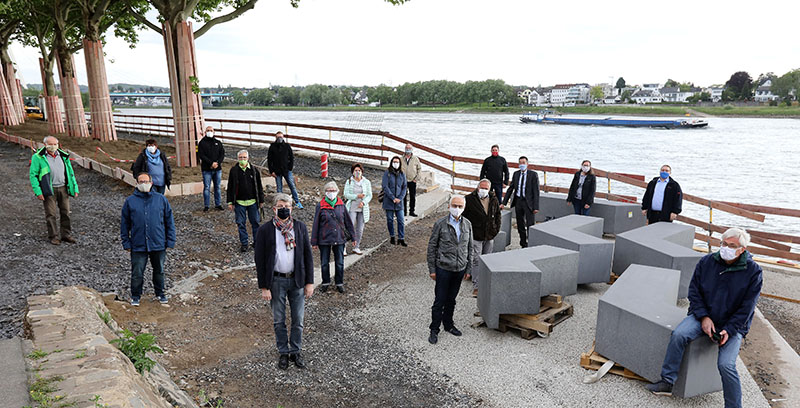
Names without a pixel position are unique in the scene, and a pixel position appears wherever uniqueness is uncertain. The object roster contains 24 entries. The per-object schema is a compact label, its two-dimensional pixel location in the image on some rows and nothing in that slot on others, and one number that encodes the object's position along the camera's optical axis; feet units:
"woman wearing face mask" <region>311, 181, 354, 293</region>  24.95
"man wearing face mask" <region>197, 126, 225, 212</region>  36.68
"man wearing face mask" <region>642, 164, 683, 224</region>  31.60
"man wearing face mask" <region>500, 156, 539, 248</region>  33.88
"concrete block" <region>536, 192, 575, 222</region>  39.14
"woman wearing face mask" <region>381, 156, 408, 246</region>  32.89
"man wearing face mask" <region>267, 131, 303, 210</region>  41.32
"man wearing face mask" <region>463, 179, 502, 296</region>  25.18
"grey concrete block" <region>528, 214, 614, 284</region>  26.27
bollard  55.11
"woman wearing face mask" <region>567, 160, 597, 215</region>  35.17
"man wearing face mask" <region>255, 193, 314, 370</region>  17.26
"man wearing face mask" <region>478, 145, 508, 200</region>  37.37
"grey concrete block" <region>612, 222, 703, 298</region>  24.66
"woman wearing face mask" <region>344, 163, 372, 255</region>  29.81
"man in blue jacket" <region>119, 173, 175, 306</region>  21.26
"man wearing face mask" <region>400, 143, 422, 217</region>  39.58
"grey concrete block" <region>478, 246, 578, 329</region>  20.90
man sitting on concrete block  15.21
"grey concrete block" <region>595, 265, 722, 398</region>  16.30
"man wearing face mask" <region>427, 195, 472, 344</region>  20.25
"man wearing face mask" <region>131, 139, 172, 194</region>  31.96
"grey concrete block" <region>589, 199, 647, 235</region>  35.88
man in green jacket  26.99
